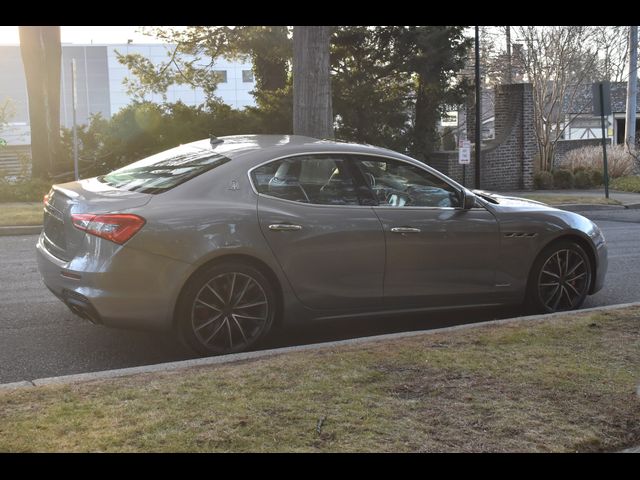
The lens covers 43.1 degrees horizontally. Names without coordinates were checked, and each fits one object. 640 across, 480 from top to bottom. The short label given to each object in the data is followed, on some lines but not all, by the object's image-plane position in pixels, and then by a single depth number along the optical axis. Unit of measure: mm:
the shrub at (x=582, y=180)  26297
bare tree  27641
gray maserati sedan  5395
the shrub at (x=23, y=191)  19172
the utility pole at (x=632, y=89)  33438
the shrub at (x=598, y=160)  27969
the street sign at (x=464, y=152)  20558
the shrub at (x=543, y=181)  25906
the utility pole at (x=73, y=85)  15469
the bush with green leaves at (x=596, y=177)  26688
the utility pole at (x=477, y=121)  22022
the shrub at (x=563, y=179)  26250
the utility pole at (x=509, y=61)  34556
